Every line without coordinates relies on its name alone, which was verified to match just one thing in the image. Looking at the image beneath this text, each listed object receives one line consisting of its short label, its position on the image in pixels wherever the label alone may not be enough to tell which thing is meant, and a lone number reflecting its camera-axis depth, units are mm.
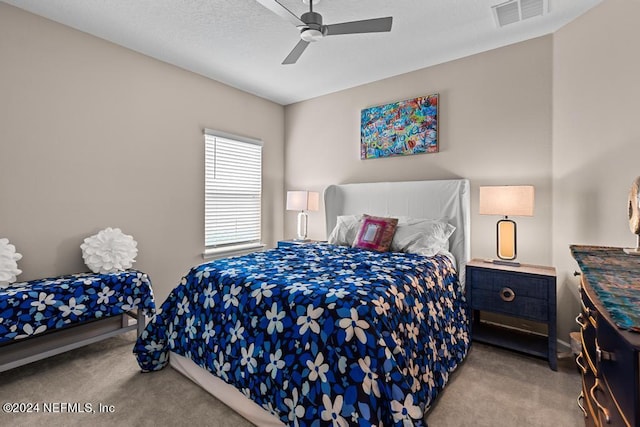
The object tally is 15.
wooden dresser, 693
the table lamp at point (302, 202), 4074
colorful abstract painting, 3375
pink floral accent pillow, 2914
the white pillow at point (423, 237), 2799
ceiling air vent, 2318
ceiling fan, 2006
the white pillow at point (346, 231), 3256
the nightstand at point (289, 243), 3892
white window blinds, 3809
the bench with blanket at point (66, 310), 2078
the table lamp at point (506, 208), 2506
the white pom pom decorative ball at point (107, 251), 2660
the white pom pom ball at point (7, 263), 2188
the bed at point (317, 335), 1386
